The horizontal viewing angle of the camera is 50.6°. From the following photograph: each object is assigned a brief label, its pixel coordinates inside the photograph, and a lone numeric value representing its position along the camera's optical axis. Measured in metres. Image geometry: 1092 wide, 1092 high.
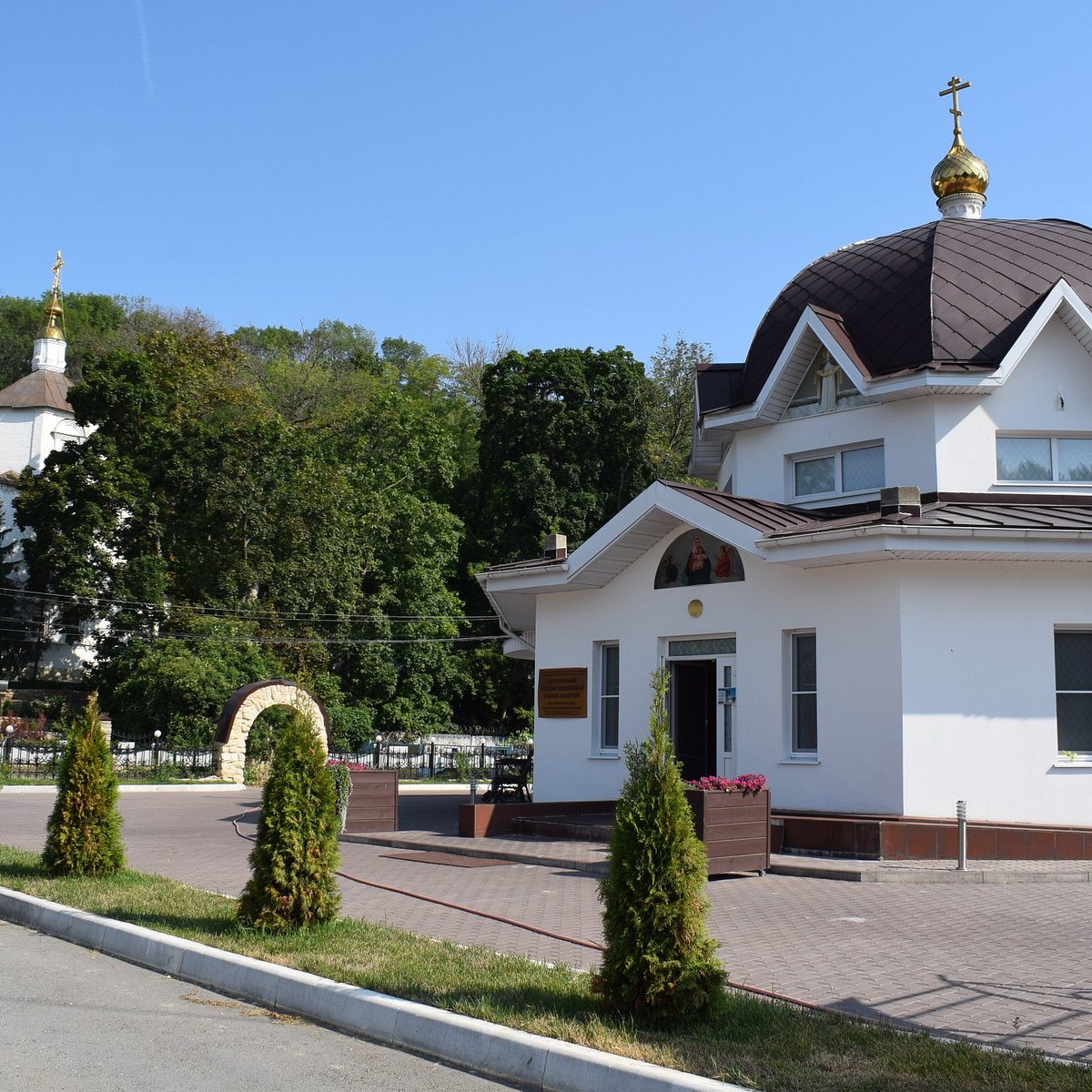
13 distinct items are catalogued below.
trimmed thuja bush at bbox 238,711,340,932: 8.50
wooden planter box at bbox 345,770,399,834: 17.00
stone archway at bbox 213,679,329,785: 32.06
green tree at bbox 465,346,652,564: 46.34
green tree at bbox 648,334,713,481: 46.69
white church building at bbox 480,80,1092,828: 14.23
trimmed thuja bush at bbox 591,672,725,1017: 6.13
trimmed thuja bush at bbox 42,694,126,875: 11.38
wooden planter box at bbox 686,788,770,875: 12.69
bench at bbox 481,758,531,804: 20.44
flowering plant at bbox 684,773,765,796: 13.04
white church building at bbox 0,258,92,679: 63.75
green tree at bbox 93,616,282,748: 36.12
